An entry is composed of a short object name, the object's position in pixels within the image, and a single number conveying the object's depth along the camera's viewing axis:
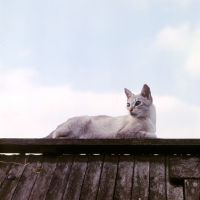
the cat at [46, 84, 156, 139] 5.54
